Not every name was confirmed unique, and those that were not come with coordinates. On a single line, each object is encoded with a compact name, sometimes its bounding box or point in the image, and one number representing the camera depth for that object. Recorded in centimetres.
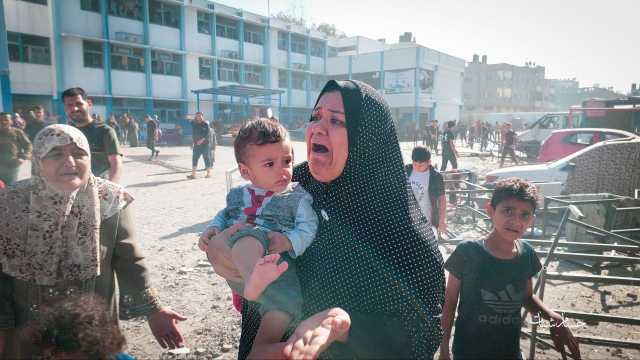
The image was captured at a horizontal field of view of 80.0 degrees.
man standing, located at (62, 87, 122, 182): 452
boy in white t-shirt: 521
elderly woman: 195
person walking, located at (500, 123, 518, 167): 1523
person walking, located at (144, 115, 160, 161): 1631
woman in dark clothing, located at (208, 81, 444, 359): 148
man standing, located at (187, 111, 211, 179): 1150
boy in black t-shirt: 233
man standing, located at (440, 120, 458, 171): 1181
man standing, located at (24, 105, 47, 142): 911
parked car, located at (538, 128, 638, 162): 1120
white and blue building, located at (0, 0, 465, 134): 2358
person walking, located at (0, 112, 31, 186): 663
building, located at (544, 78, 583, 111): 8562
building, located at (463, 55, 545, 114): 6550
